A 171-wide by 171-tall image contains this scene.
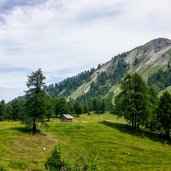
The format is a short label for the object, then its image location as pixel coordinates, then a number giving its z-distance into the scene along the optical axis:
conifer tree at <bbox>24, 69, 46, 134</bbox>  50.76
